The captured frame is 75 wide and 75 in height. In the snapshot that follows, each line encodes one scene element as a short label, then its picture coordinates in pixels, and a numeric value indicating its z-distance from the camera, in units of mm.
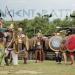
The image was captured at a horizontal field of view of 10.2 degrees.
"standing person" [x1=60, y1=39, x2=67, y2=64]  18170
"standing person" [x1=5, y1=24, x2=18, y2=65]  17688
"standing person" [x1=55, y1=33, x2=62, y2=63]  19928
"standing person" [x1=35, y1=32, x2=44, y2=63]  21611
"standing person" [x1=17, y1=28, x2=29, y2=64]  18844
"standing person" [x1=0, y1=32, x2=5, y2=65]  16844
